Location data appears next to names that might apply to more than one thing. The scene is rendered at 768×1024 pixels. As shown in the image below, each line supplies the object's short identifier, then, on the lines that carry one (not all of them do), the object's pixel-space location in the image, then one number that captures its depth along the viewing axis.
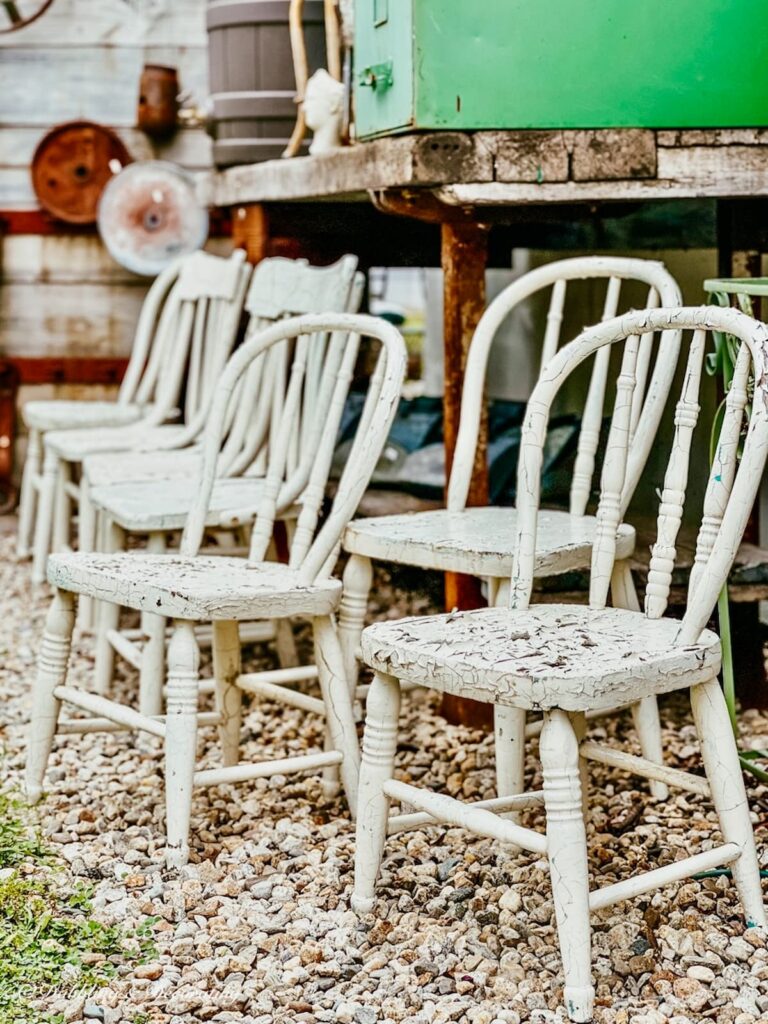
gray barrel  4.46
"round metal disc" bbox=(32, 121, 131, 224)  5.99
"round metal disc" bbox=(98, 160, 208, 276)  5.87
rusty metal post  3.29
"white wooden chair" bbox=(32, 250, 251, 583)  4.27
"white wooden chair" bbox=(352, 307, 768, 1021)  2.01
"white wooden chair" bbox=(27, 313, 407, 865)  2.56
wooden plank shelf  3.08
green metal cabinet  3.05
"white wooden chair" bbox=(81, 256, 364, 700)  3.26
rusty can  5.88
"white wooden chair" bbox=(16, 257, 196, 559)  4.88
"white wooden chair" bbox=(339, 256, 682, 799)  2.64
